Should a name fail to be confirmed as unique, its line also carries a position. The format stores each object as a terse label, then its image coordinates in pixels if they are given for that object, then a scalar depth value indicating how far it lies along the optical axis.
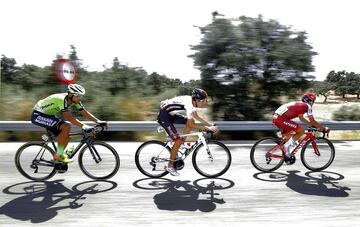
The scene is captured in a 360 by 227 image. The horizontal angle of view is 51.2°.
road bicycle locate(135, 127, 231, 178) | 7.76
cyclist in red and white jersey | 8.34
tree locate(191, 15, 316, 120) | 14.51
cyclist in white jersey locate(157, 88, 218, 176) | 7.47
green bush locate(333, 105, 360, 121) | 16.62
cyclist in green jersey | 7.16
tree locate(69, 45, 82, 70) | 19.19
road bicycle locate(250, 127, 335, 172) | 8.42
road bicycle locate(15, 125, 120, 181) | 7.39
